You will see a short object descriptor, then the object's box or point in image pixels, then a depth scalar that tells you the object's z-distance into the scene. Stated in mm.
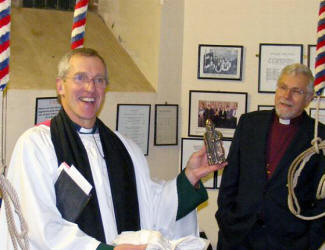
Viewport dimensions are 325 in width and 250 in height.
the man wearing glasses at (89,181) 1993
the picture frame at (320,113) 3934
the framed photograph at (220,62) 4035
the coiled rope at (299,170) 2230
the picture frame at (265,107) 4039
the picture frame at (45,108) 3229
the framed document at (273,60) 3988
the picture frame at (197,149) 4109
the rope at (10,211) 1678
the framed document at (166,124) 4047
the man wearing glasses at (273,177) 3023
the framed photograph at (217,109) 4062
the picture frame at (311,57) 3953
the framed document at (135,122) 3803
